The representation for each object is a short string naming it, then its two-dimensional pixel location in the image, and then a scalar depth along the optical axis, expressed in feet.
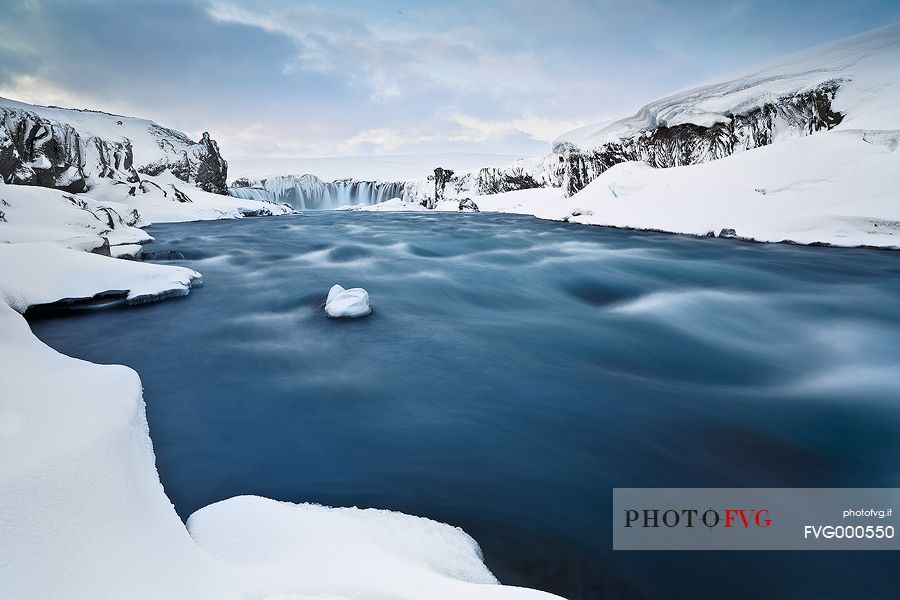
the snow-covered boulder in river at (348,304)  17.98
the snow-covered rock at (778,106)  40.73
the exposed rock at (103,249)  25.34
